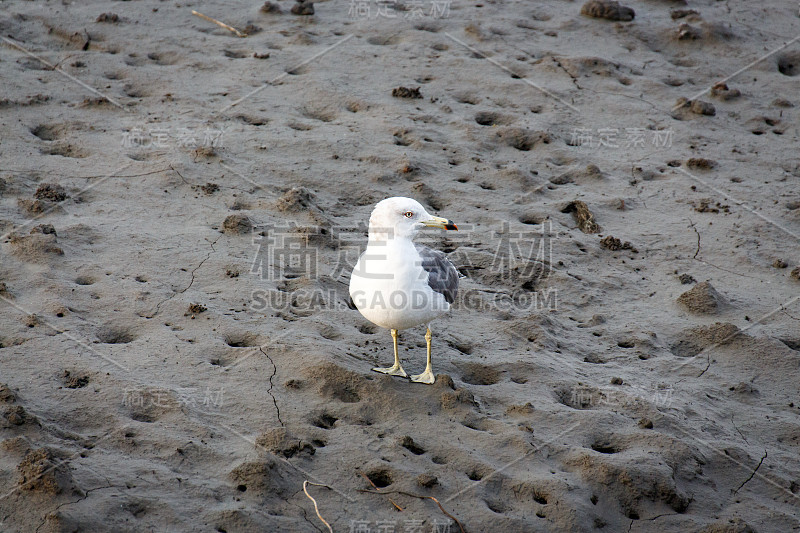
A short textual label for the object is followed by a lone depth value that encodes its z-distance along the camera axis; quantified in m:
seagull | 9.16
